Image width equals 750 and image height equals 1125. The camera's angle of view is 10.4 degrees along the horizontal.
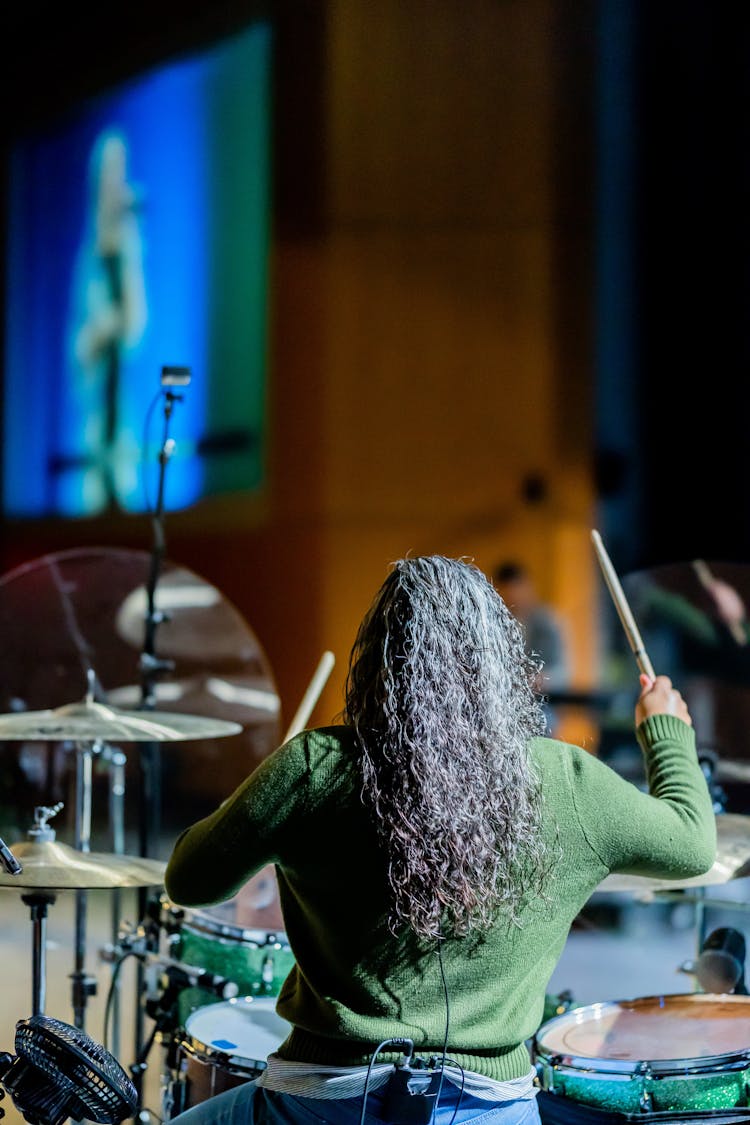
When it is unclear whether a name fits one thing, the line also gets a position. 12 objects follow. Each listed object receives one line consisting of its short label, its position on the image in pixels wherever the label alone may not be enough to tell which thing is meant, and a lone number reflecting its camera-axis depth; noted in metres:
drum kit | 5.96
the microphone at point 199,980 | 6.43
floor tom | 5.90
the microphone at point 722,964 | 6.54
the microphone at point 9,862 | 5.99
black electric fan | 5.76
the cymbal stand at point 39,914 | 6.28
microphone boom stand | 7.06
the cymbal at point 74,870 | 6.13
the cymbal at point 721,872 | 6.29
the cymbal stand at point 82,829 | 6.95
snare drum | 6.08
